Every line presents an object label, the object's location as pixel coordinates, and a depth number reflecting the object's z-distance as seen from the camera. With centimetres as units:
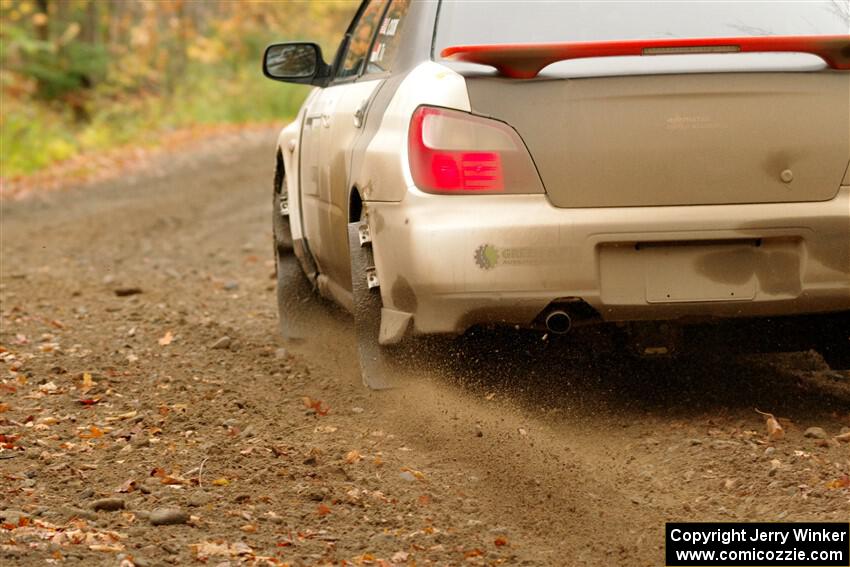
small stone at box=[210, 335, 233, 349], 1393
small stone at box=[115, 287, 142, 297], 1800
